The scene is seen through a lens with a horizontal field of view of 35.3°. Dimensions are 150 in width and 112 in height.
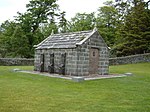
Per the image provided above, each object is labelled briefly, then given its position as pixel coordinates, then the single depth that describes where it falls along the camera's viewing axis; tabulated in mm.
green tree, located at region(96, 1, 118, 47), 34688
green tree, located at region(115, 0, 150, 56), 27234
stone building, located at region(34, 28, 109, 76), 14641
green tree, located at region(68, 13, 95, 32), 35450
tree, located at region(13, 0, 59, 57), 30469
